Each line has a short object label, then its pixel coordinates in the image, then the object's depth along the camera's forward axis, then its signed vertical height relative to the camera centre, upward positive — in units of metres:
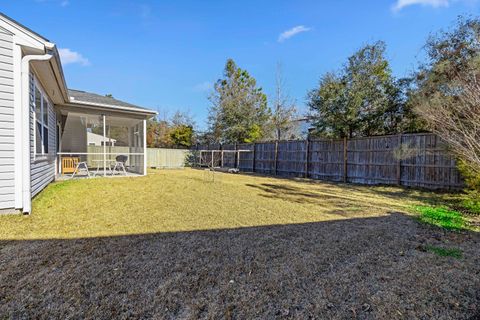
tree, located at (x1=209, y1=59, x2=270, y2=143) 20.56 +4.02
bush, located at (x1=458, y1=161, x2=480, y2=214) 5.58 -0.78
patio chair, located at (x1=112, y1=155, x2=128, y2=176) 9.86 -0.18
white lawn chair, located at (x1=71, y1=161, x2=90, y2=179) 8.90 -0.53
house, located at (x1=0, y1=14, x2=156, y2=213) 4.12 +0.87
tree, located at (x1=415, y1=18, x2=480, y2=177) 5.59 +2.12
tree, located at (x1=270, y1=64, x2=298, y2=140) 21.55 +3.75
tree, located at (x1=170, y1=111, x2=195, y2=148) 23.45 +1.77
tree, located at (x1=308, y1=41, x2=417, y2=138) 11.30 +2.69
